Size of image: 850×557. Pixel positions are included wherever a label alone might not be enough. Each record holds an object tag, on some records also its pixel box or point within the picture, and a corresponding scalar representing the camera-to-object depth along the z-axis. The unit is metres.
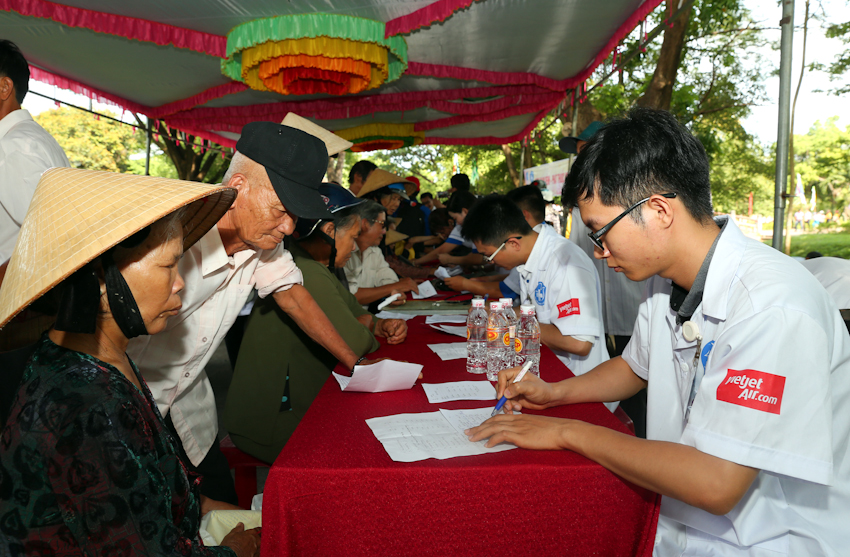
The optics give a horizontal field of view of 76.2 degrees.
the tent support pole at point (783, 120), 2.80
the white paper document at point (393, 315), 3.43
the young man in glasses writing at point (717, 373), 1.05
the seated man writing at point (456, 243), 5.84
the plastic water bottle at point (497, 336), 2.16
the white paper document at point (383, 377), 1.71
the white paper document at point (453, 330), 2.81
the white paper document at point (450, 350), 2.34
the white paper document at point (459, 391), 1.76
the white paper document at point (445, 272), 5.01
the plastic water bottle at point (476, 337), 2.16
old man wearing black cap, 1.80
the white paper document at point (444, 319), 3.17
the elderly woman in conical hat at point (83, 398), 0.95
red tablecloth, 1.22
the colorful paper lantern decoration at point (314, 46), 4.38
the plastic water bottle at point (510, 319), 2.23
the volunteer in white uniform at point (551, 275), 2.43
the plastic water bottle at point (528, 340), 2.25
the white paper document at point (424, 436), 1.32
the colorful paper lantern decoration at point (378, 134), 9.80
